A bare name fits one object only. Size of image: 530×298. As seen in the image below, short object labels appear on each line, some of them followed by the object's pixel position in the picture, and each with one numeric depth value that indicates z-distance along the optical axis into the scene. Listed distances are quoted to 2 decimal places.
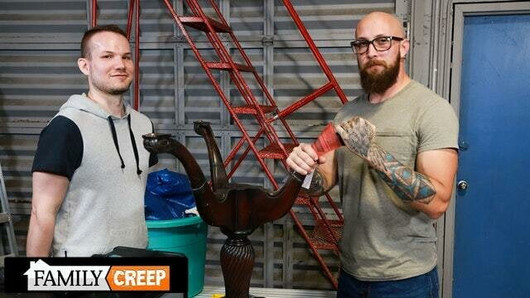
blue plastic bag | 2.53
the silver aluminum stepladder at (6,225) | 2.94
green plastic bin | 2.42
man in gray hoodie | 1.53
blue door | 2.91
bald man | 1.49
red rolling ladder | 2.54
